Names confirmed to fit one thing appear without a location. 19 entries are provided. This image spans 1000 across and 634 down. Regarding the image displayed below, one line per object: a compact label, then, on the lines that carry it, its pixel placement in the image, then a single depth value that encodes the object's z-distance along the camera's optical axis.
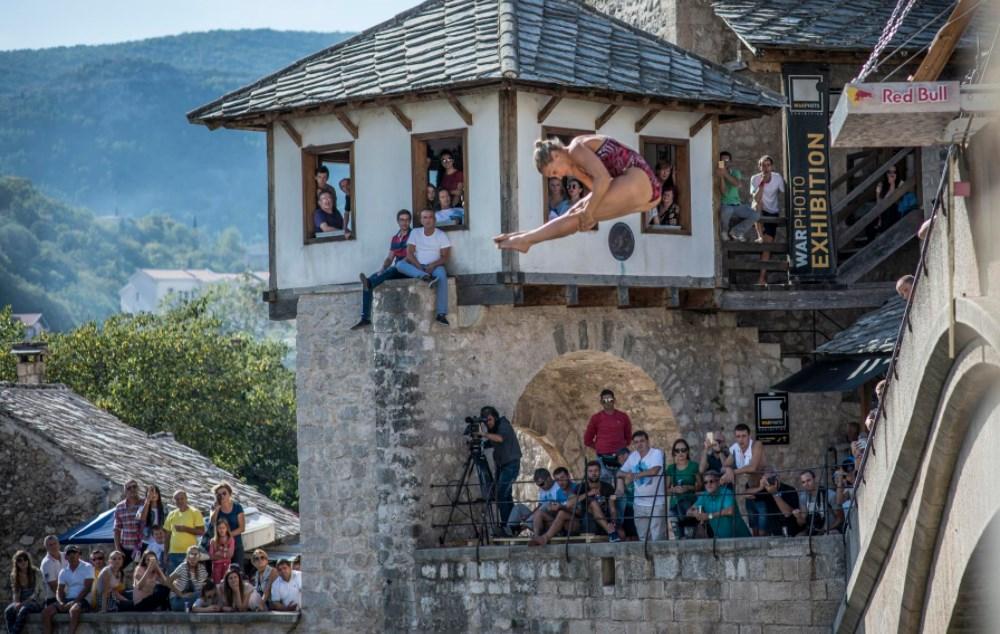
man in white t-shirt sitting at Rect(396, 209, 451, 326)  24.23
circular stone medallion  24.84
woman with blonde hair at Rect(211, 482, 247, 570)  24.89
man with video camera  23.81
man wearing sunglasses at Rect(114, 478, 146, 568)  26.12
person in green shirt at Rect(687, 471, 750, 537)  21.31
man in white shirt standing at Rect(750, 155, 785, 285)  26.91
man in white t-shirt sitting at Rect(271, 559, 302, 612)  25.46
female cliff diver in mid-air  14.27
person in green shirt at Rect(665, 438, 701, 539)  21.88
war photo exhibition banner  26.67
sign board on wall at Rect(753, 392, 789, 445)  27.12
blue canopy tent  26.75
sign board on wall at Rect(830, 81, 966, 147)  12.64
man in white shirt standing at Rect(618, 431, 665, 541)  22.16
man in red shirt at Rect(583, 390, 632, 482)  24.27
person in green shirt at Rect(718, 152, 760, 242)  26.39
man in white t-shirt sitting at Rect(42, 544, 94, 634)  26.59
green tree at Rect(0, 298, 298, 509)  48.44
